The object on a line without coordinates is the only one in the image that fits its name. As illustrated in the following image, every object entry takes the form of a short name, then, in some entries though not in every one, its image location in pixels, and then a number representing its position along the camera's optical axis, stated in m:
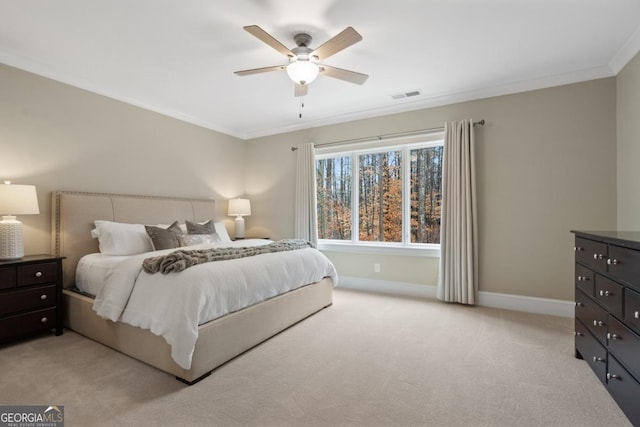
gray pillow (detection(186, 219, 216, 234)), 3.76
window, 4.18
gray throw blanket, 2.20
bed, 2.13
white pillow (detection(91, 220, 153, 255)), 3.19
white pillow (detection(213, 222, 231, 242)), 4.26
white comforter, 1.97
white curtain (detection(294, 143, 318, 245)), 4.86
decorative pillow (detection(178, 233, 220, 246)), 3.52
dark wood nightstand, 2.51
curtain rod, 3.97
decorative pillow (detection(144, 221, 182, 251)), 3.34
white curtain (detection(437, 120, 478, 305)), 3.67
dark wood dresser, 1.53
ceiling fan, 2.16
